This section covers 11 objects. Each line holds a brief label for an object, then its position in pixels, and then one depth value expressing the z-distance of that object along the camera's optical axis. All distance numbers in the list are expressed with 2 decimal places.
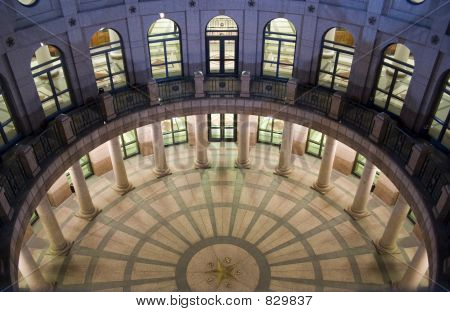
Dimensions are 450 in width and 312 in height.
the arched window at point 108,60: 20.47
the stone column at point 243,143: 25.34
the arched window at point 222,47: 22.20
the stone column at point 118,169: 23.03
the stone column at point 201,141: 25.55
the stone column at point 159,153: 24.09
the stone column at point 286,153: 24.42
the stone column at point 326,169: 23.02
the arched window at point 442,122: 16.84
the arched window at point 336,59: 20.59
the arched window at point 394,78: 18.39
